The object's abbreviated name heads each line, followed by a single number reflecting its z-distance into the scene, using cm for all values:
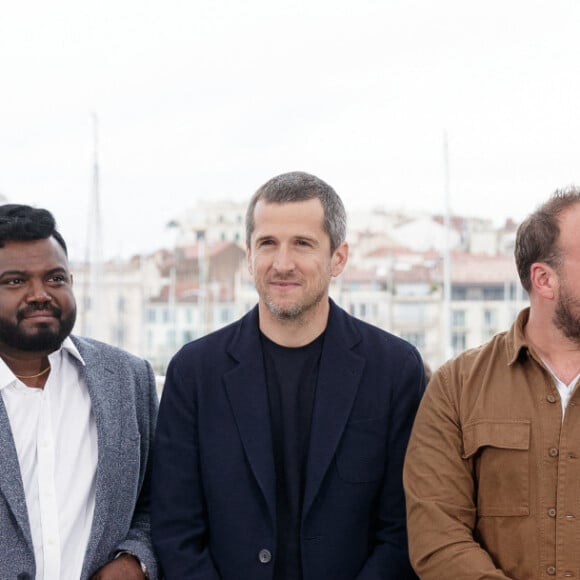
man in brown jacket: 279
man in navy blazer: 304
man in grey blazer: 296
